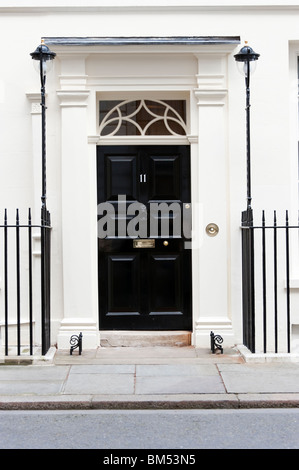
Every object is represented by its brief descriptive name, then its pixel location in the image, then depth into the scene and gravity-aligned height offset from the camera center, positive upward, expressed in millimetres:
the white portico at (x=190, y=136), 9211 +1145
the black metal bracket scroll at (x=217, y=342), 8867 -1183
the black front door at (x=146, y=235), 9469 +140
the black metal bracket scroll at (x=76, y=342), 8836 -1188
